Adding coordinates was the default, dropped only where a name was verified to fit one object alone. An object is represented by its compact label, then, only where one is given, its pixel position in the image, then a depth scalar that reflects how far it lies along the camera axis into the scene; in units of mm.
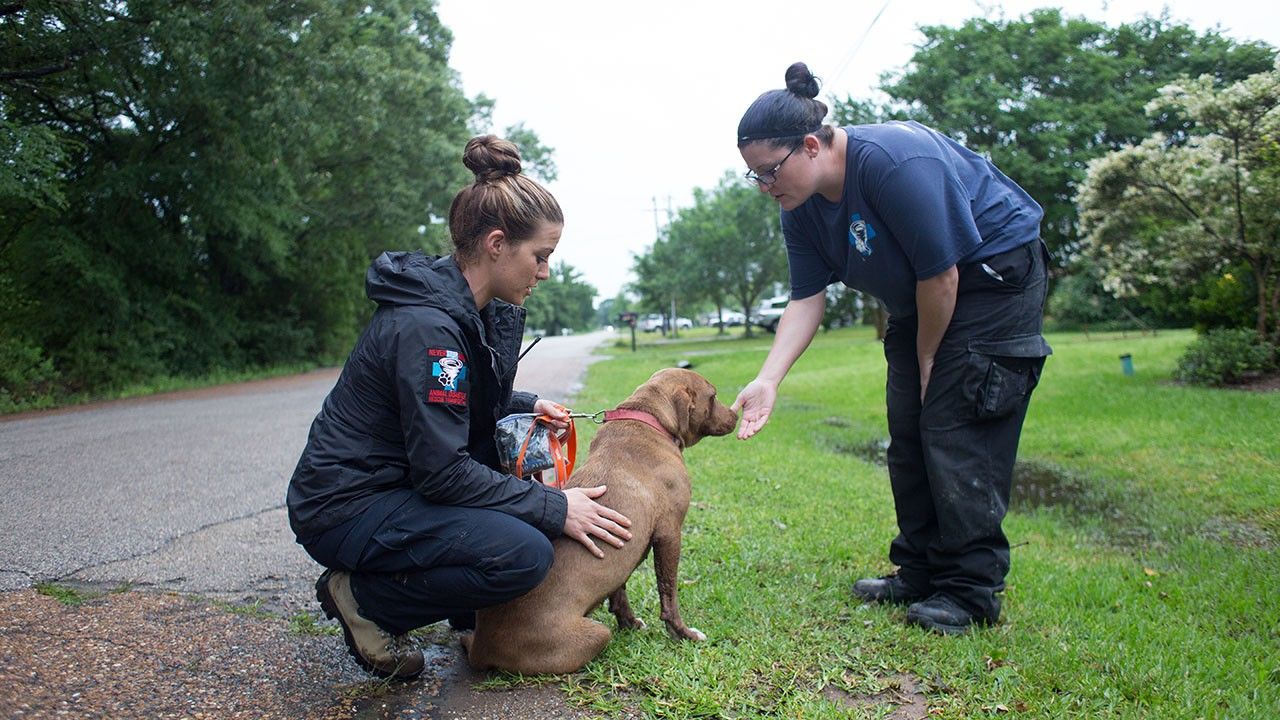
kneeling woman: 2748
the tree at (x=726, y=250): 38094
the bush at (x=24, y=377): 11977
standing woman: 3273
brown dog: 2975
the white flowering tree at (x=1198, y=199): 9820
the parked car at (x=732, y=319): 62569
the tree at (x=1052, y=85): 27938
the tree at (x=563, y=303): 92188
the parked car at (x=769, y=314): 44975
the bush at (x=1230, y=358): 10844
